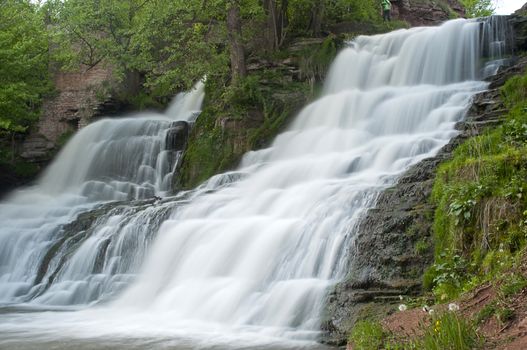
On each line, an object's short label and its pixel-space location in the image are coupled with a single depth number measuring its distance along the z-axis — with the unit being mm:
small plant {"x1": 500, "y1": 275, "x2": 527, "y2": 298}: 5227
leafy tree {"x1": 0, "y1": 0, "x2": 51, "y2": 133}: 21469
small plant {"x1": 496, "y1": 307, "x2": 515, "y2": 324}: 4902
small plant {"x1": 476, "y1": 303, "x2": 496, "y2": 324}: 5124
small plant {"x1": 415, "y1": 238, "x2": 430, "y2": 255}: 8281
